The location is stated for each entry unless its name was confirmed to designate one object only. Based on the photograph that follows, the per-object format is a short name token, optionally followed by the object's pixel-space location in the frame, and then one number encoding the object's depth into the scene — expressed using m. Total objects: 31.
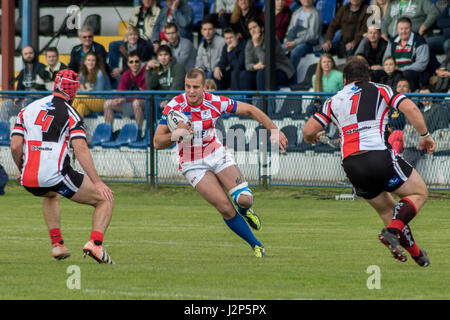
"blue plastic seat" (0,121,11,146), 20.62
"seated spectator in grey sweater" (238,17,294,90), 20.81
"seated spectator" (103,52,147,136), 20.03
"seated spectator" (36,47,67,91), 22.91
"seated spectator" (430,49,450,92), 18.91
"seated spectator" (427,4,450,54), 20.19
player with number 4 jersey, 10.85
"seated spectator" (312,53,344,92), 19.17
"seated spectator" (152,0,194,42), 23.38
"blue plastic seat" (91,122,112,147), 20.16
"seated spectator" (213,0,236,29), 22.84
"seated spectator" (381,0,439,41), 20.28
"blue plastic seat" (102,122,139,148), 20.00
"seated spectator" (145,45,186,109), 20.92
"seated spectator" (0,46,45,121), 23.27
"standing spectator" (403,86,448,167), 17.62
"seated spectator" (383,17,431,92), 19.20
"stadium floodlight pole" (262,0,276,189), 19.80
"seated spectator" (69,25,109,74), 23.33
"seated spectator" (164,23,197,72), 22.31
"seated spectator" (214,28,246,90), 21.22
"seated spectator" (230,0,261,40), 22.05
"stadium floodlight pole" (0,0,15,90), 24.34
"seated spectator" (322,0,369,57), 20.77
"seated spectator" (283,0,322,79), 21.56
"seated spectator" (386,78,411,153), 17.41
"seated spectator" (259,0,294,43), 22.28
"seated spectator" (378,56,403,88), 18.69
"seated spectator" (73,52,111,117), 22.09
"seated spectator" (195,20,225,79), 22.02
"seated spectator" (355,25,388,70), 19.70
